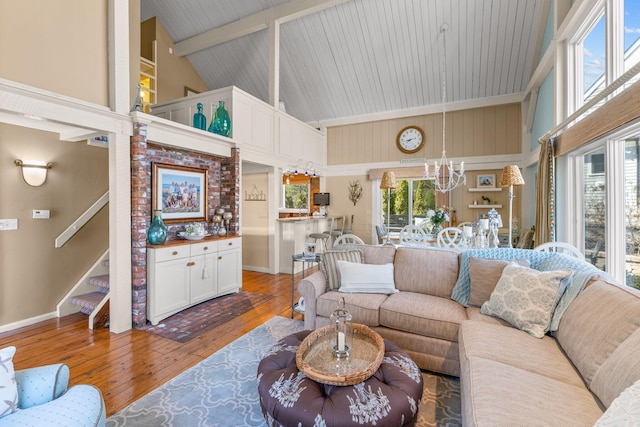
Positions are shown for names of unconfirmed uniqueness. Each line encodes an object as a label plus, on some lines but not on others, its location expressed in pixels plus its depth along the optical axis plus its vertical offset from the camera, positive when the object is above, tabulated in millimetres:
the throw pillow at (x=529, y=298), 2027 -633
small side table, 3380 -548
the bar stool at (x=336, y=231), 6521 -447
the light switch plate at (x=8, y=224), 3130 -121
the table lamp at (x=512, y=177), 3358 +398
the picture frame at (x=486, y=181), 6145 +651
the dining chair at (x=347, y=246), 3548 -428
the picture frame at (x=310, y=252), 3514 -515
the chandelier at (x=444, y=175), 6250 +804
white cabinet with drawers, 3359 -800
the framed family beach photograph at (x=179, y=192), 3838 +285
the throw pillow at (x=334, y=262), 3070 -537
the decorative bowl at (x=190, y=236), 3932 -320
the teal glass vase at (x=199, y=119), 4309 +1374
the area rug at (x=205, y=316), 3160 -1277
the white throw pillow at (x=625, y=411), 851 -605
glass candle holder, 1793 -759
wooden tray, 1532 -867
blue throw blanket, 1980 -442
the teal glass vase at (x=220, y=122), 4336 +1354
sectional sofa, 1295 -796
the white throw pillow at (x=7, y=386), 1195 -723
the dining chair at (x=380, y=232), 5861 -409
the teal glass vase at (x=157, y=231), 3498 -225
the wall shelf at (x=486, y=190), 6030 +456
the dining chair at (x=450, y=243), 3615 -427
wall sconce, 3277 +481
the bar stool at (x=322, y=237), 5934 -515
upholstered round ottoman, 1353 -925
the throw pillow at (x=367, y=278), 2900 -673
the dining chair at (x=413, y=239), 4352 -413
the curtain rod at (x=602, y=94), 2026 +972
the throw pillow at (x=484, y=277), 2518 -573
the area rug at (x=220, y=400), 1857 -1315
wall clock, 6809 +1709
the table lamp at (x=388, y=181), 4016 +428
